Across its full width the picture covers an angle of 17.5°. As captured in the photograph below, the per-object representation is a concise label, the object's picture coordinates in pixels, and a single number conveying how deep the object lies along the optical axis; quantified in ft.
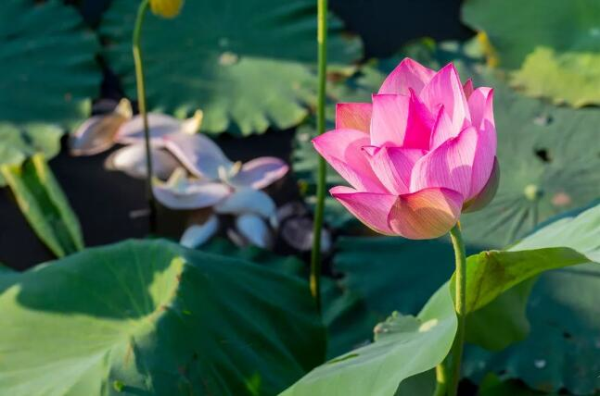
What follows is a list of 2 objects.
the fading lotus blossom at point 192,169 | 8.34
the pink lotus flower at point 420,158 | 4.63
